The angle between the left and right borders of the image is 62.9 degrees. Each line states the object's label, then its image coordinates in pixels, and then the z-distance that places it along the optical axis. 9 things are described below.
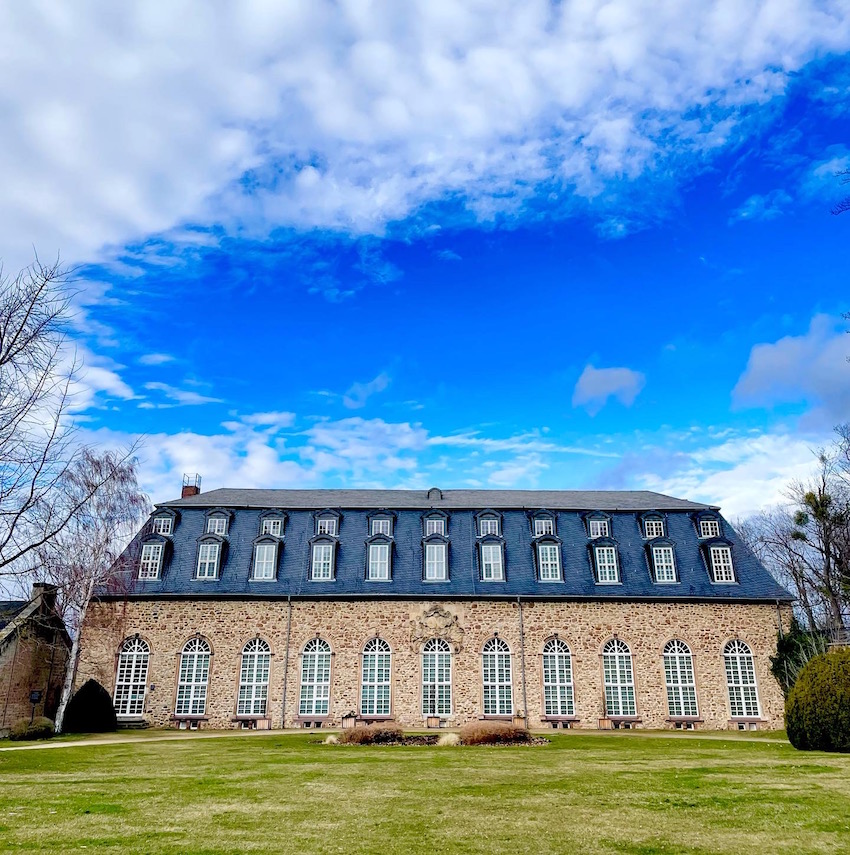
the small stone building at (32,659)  26.86
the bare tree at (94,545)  26.69
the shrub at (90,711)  25.27
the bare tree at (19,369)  12.40
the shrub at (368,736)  19.80
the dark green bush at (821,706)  17.38
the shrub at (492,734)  19.83
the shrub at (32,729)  22.73
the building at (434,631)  28.19
